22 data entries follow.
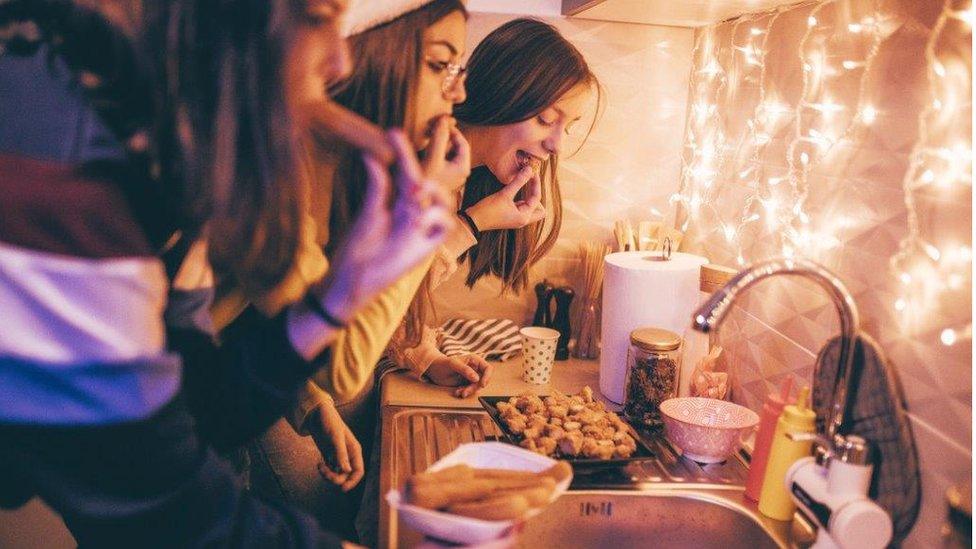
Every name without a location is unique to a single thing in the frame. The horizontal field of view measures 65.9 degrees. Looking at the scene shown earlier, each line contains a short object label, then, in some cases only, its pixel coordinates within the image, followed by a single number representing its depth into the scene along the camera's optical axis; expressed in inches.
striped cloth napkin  74.3
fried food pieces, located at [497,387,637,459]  51.6
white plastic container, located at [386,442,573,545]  37.2
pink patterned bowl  52.6
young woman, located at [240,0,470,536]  49.1
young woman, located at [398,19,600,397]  66.3
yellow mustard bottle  45.5
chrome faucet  40.5
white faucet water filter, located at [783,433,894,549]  39.3
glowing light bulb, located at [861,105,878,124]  45.3
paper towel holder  61.5
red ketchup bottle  48.2
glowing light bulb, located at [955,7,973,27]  36.7
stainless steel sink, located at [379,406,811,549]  48.7
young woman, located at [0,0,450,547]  26.2
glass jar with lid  58.2
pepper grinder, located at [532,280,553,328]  77.5
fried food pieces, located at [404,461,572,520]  38.0
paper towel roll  61.3
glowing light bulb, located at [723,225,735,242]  65.0
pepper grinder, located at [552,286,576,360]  76.7
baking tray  50.6
